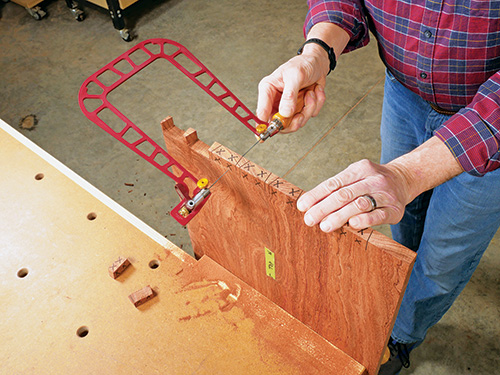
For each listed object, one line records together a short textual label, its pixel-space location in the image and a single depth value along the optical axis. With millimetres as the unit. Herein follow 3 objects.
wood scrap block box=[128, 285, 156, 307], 1200
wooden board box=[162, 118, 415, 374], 866
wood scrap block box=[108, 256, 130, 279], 1253
